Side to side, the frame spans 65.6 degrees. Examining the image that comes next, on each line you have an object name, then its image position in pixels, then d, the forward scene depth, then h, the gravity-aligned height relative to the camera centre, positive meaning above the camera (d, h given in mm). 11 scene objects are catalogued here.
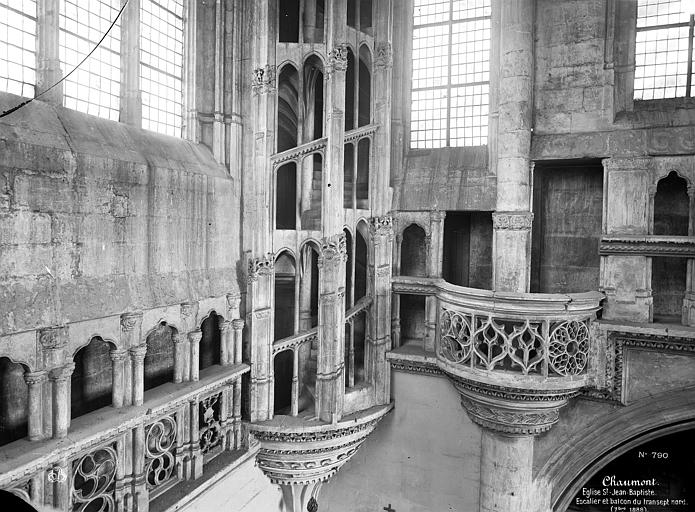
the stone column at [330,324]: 8258 -1219
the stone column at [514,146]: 9109 +1741
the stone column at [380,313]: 9797 -1229
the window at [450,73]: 10094 +3324
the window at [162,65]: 7078 +2436
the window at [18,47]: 5297 +1964
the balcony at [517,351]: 8180 -1643
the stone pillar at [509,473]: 9000 -3779
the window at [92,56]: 5969 +2170
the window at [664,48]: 8898 +3350
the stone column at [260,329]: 7895 -1239
